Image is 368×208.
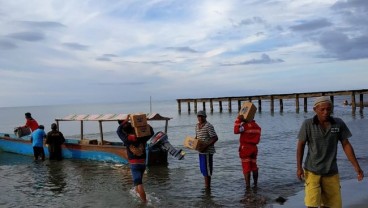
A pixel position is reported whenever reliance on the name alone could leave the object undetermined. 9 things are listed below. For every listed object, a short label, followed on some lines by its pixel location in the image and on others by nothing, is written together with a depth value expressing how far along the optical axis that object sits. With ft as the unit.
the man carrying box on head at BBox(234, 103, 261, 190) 26.58
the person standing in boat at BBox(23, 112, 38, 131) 55.01
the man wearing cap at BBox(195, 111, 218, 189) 26.89
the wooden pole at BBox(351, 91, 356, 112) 123.03
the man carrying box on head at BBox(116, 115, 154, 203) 24.43
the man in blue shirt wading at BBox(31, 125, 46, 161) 49.34
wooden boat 42.32
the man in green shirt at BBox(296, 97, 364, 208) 15.48
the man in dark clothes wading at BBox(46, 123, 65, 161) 48.83
